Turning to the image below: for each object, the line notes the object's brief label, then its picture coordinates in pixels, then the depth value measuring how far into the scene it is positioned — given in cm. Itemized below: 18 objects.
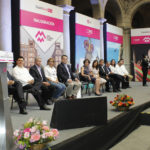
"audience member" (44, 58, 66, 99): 530
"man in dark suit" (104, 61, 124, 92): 789
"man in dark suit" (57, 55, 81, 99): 573
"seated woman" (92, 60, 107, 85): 721
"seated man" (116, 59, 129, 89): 853
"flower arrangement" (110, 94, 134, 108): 411
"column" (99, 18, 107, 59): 1047
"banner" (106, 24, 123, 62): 1087
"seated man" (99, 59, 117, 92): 754
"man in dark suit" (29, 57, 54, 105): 495
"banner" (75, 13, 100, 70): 841
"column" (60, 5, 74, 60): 818
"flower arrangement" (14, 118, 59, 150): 213
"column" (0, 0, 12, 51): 573
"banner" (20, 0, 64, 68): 596
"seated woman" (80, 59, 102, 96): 675
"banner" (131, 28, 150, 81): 1202
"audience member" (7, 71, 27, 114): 422
